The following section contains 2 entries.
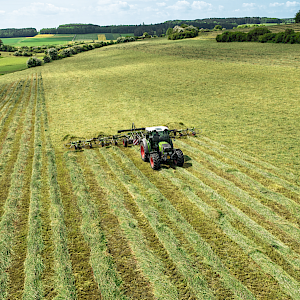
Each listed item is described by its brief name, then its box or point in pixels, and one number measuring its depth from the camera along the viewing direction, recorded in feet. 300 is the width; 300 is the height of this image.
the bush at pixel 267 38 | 206.03
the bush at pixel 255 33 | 221.05
